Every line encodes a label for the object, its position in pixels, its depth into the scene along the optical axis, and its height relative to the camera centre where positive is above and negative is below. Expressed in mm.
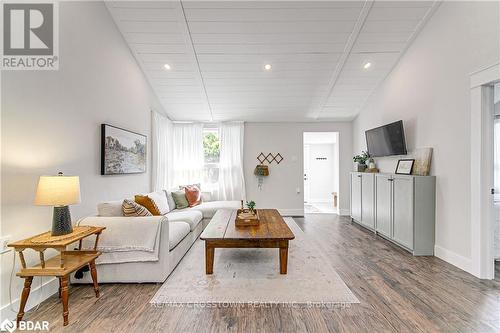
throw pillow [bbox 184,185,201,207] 4812 -580
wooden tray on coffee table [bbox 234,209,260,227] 3094 -701
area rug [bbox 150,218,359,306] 2195 -1207
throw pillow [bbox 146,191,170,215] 3980 -580
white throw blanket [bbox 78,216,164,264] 2496 -788
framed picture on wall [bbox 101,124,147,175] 3289 +248
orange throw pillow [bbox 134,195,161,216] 3328 -520
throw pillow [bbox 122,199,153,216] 2865 -511
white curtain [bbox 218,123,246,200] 5957 +115
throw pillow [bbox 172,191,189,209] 4637 -649
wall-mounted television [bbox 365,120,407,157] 3898 +474
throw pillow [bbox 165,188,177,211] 4488 -643
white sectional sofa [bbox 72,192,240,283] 2510 -996
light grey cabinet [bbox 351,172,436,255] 3301 -650
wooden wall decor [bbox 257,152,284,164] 6082 +218
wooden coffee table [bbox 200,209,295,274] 2592 -785
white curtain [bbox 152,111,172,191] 4957 +329
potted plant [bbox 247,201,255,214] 3312 -546
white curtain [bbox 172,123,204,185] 5926 +342
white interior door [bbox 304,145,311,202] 8695 -18
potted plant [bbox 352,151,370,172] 5093 +140
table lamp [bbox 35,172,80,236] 1955 -246
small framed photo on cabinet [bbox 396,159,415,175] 3742 +5
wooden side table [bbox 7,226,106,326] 1854 -814
